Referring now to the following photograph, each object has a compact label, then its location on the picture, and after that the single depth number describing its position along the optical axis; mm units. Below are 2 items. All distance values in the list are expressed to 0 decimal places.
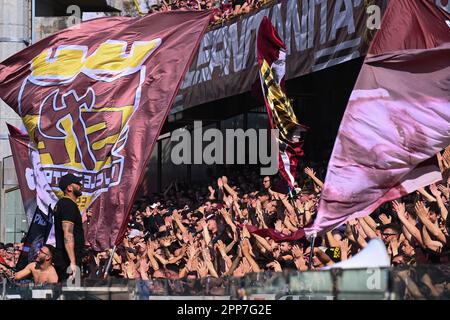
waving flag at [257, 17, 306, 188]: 14195
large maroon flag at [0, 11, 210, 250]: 12656
